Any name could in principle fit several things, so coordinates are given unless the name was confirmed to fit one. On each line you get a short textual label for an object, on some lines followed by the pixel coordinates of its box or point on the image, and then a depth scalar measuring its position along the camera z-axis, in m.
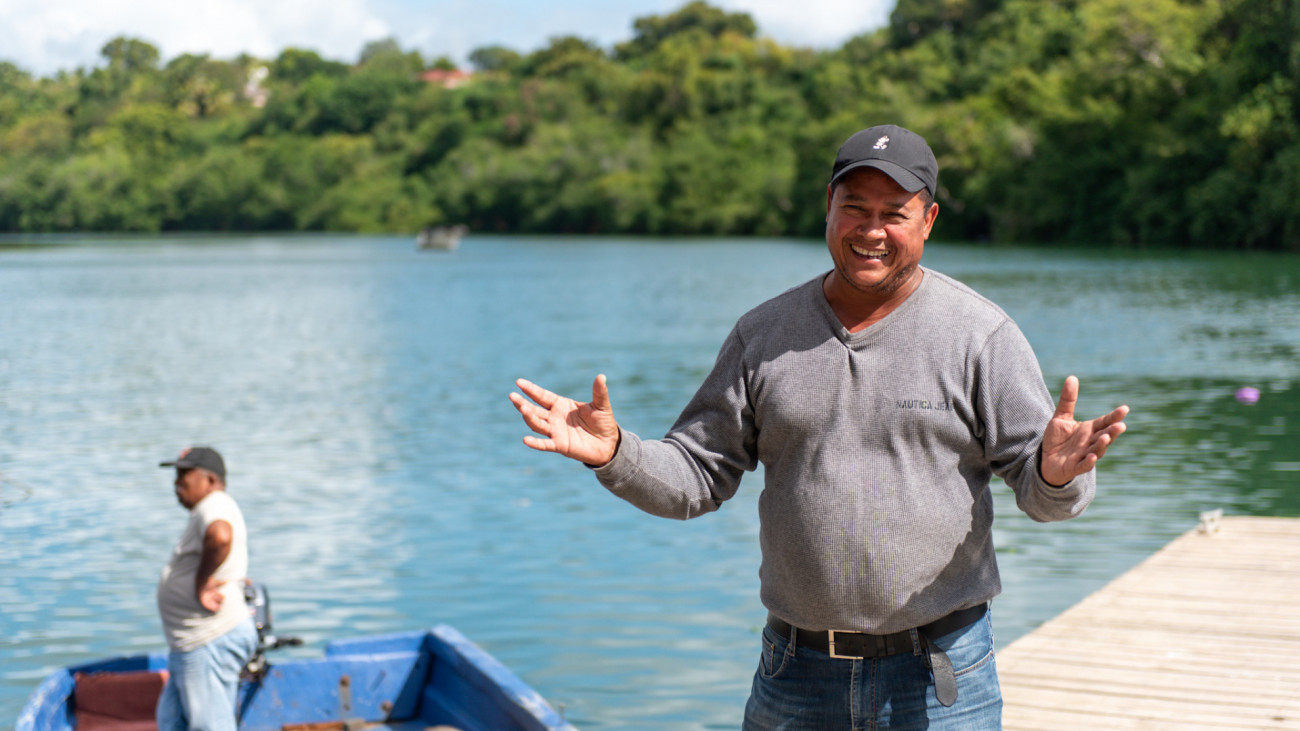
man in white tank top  5.57
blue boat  6.26
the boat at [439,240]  81.56
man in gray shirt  2.83
